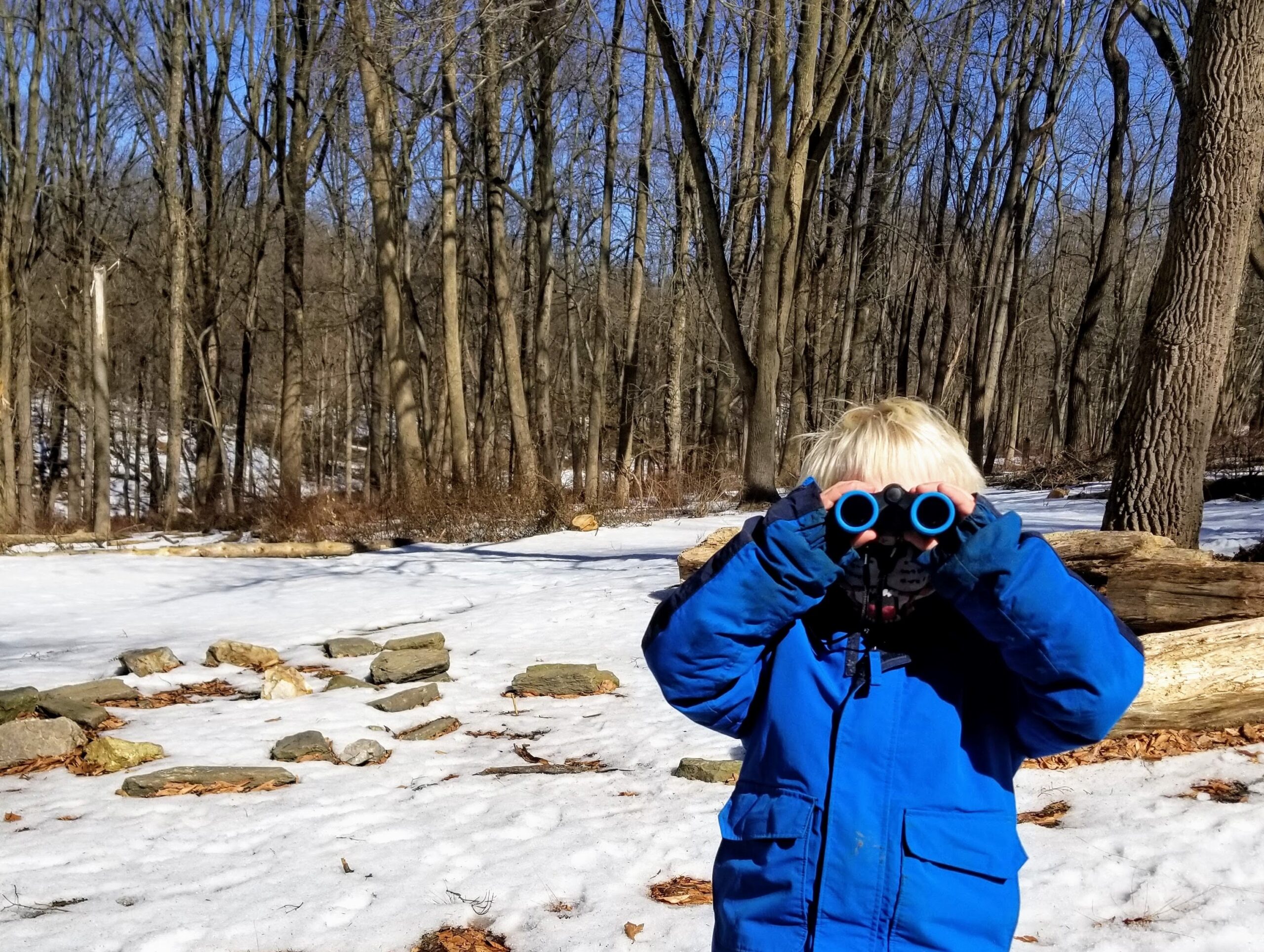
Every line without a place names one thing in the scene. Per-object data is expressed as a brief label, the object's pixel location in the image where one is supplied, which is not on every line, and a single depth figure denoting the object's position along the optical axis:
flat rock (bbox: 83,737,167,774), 4.94
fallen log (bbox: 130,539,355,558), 12.50
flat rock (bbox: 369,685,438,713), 5.94
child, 1.48
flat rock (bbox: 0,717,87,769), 5.02
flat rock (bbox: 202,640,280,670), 7.07
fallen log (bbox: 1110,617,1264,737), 4.12
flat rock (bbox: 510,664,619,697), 6.21
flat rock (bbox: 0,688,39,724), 5.52
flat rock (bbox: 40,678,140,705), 5.97
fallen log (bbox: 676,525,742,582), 6.69
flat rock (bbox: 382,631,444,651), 7.23
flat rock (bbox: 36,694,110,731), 5.52
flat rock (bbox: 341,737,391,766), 5.05
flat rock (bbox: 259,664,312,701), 6.25
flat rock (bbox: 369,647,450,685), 6.53
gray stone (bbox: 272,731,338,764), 5.11
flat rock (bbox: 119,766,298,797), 4.54
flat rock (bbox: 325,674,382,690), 6.45
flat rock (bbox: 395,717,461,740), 5.50
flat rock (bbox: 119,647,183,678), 6.72
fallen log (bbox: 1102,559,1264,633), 4.54
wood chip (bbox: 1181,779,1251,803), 3.64
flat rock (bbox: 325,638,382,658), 7.32
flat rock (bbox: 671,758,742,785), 4.45
